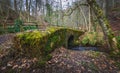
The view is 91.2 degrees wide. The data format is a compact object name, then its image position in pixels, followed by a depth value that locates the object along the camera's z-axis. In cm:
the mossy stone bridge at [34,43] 251
